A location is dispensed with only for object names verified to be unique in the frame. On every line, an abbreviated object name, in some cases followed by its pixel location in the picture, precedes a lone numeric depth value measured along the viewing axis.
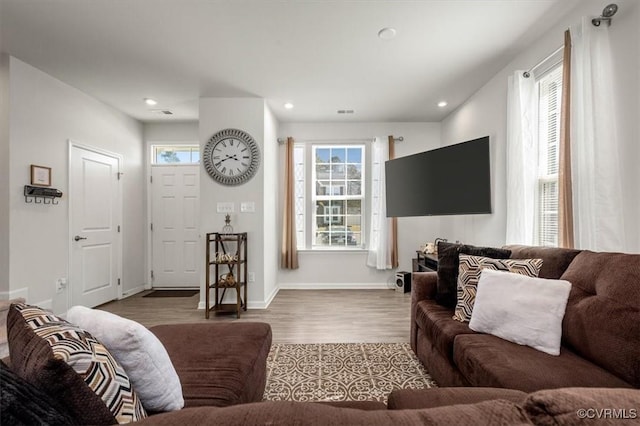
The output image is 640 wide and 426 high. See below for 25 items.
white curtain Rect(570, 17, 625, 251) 1.69
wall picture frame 2.81
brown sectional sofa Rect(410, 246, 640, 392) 1.14
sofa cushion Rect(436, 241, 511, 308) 2.05
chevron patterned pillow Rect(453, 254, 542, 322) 1.74
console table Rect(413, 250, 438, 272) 3.56
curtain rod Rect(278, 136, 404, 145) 4.55
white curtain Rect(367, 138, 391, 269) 4.42
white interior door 3.38
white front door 4.53
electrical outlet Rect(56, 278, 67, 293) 3.11
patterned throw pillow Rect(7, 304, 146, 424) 0.60
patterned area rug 1.83
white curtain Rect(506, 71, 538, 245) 2.41
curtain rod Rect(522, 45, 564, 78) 2.13
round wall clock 3.54
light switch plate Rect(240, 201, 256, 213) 3.57
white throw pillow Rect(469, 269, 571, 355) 1.41
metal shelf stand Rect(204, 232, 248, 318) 3.30
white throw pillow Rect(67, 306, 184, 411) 0.85
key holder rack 2.75
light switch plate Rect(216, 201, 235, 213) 3.55
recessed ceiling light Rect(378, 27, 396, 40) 2.23
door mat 4.19
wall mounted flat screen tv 2.82
